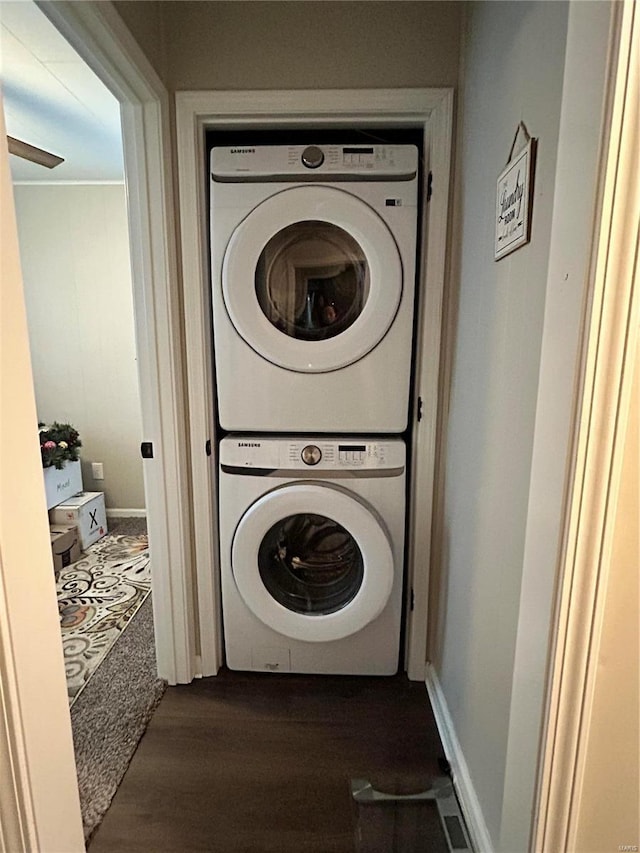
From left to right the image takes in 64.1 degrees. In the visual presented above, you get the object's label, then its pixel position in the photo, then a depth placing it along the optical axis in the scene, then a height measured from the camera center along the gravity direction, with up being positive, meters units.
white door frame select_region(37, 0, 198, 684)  1.41 -0.01
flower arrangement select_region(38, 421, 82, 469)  2.91 -0.66
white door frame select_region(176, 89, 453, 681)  1.54 +0.22
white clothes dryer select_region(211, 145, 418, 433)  1.58 +0.15
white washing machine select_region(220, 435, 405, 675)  1.70 -0.77
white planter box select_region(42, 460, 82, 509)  2.87 -0.88
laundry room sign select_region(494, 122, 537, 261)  0.95 +0.26
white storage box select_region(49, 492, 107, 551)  2.94 -1.07
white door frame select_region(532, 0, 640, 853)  0.67 -0.19
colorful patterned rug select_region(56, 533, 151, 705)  2.00 -1.26
